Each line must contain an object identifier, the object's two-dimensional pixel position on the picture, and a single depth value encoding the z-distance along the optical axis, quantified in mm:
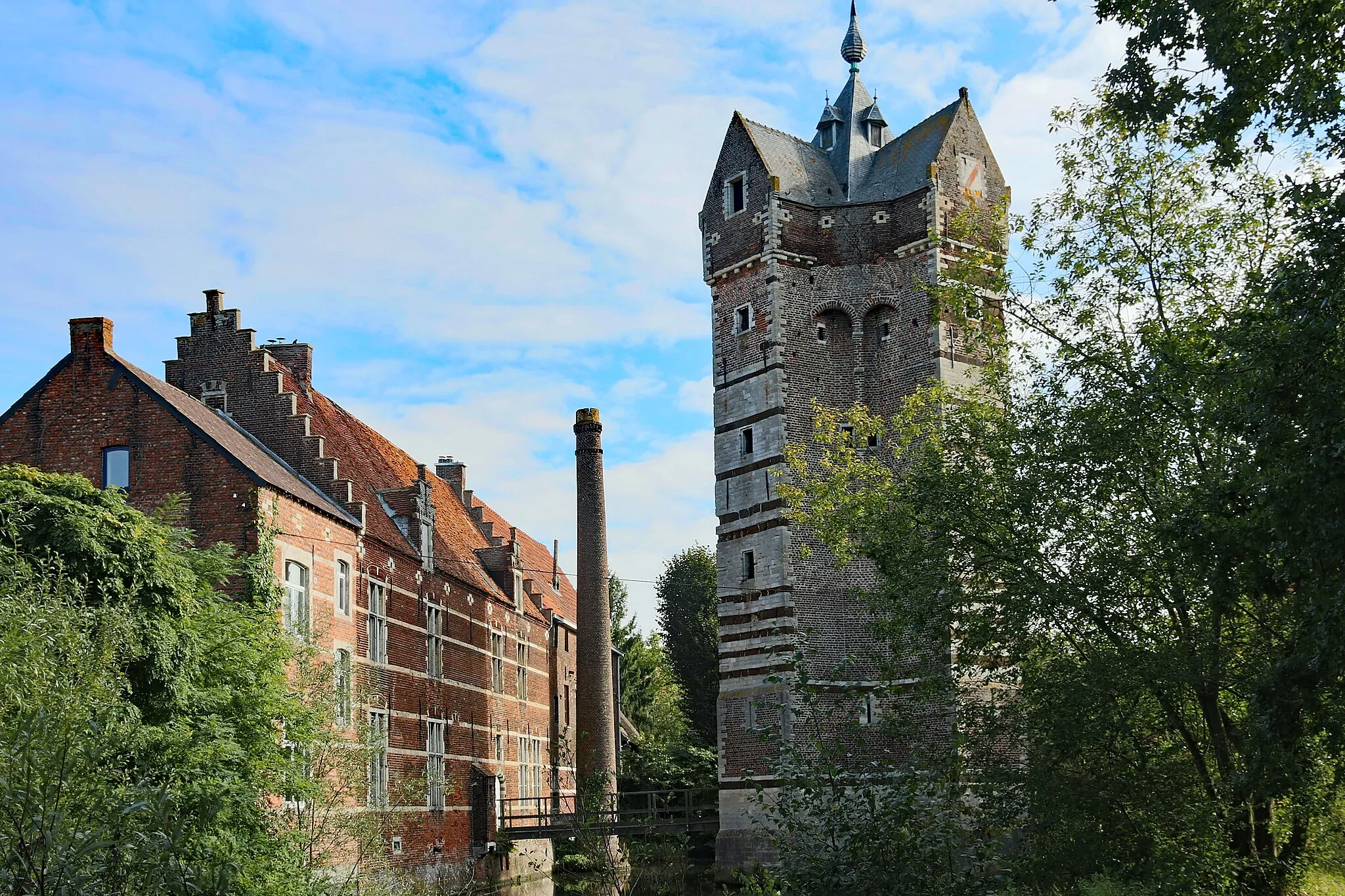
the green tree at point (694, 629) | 50906
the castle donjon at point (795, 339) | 31281
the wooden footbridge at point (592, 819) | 32312
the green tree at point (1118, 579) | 16359
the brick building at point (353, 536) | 23172
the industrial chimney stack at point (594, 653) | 39781
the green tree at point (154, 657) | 14359
